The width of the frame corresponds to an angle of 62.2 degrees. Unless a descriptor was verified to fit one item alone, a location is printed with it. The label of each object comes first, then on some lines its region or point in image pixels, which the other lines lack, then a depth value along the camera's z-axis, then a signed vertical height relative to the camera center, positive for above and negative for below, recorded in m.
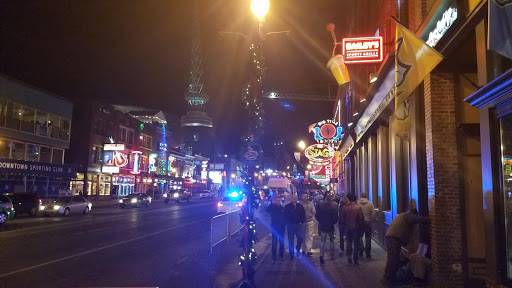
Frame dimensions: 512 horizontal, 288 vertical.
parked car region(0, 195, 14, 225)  22.55 -1.47
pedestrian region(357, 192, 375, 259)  12.11 -0.92
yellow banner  7.21 +2.29
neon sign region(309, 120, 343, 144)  26.94 +3.72
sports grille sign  12.89 +4.26
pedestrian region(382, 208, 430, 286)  8.35 -0.95
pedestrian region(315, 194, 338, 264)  12.03 -0.81
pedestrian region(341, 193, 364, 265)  11.18 -0.95
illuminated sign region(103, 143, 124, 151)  49.50 +4.39
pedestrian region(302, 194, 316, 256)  12.72 -1.22
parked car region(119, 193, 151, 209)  41.00 -1.54
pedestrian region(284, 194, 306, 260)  11.97 -0.82
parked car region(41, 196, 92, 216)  29.27 -1.61
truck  40.08 +0.35
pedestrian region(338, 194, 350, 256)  12.62 -1.24
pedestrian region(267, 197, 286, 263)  11.95 -1.05
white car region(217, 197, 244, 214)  22.53 -1.03
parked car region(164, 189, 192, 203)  54.68 -1.21
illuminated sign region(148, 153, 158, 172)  63.41 +3.49
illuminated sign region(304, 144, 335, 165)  29.00 +2.50
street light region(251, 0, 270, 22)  6.44 +2.75
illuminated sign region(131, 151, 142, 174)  56.66 +3.13
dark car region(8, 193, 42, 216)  28.08 -1.35
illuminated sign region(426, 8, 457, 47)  6.98 +2.89
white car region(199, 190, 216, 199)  68.48 -1.30
